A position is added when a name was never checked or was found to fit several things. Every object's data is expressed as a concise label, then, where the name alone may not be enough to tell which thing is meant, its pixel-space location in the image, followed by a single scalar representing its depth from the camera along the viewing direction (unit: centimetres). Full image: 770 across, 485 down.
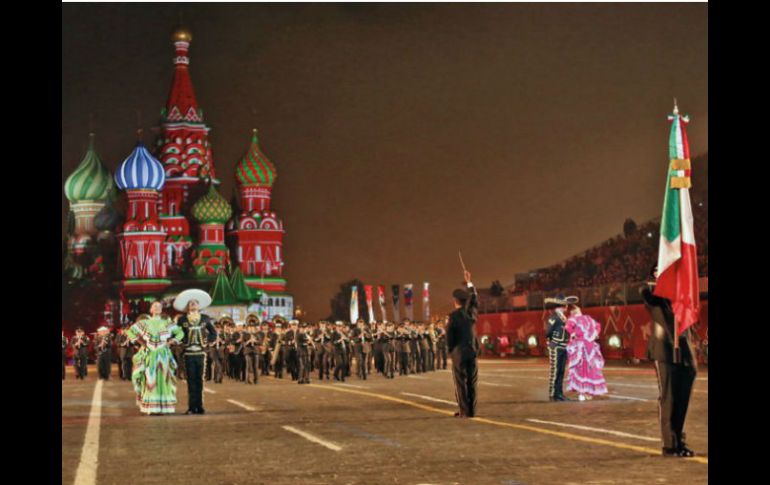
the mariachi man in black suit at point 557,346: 2373
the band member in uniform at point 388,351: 4028
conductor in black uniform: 1975
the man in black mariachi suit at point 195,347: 2228
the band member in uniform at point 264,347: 4389
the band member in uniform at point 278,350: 4275
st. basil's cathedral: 11831
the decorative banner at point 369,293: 6671
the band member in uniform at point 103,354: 4553
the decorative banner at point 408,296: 6353
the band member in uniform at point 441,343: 5106
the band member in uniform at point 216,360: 3903
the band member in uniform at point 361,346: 4009
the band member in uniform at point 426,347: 4466
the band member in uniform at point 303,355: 3675
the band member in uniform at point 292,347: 3850
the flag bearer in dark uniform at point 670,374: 1334
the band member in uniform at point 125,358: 4412
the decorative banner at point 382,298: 6723
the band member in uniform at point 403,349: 4219
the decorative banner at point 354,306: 6014
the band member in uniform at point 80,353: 4856
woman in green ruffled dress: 2247
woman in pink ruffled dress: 2425
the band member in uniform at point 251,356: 3766
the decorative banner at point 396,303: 6136
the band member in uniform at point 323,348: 3944
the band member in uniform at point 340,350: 3850
